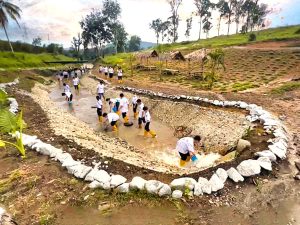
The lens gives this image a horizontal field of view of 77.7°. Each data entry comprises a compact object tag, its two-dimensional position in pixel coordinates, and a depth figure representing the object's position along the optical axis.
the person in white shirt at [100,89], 15.15
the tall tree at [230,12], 61.15
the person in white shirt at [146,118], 10.22
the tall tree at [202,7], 58.38
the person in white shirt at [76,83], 20.29
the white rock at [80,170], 5.84
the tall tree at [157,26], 77.15
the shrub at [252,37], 38.96
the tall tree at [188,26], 74.53
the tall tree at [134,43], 85.59
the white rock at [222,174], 5.64
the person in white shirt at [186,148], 6.55
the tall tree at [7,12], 31.69
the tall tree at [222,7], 62.21
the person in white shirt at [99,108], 11.91
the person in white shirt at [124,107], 11.37
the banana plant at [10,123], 6.68
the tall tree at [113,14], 53.00
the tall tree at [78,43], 63.11
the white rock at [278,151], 6.49
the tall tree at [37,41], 102.01
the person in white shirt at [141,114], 10.72
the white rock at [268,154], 6.33
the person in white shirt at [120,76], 22.14
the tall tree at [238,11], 62.51
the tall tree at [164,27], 73.74
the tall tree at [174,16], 52.69
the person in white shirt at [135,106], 12.79
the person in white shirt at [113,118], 10.70
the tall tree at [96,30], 56.64
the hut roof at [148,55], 29.22
